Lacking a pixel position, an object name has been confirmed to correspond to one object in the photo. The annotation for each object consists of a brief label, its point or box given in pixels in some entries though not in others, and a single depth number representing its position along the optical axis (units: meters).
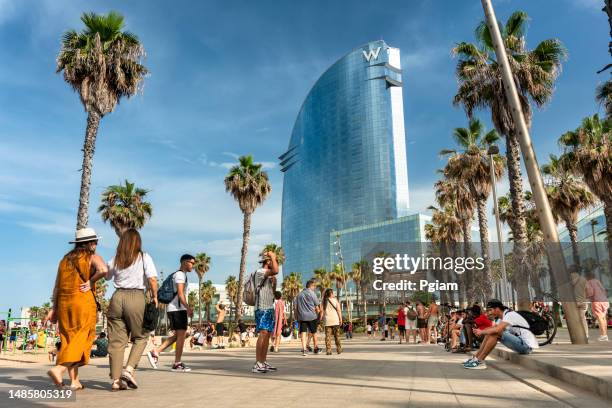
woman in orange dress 4.88
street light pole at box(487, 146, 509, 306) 23.05
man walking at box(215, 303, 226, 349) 22.82
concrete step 4.26
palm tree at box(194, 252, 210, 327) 67.38
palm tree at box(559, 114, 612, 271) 25.48
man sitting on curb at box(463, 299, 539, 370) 7.36
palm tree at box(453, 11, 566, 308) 18.25
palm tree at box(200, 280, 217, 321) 87.96
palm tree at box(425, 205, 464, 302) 49.44
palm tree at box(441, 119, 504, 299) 31.33
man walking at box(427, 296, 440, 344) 18.25
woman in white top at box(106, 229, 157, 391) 5.24
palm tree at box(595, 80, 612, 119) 21.34
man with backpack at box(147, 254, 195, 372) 7.50
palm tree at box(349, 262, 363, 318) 71.69
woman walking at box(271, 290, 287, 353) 12.90
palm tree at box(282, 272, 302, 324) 72.25
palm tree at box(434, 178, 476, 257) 37.75
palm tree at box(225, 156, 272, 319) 36.03
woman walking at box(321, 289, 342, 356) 12.32
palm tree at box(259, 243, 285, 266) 55.00
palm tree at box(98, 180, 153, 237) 35.12
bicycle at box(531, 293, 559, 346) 9.55
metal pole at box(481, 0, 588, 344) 9.55
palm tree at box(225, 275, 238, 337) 82.62
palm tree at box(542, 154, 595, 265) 32.75
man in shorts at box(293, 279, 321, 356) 12.10
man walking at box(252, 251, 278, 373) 7.18
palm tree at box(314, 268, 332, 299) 68.62
